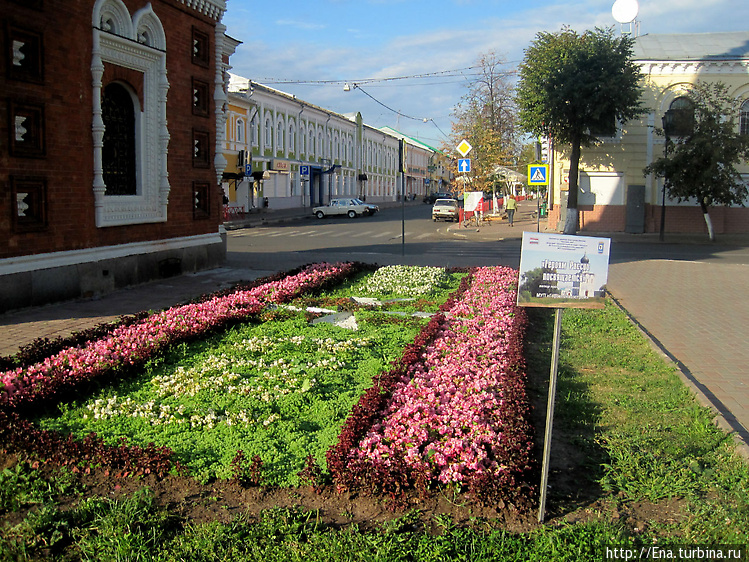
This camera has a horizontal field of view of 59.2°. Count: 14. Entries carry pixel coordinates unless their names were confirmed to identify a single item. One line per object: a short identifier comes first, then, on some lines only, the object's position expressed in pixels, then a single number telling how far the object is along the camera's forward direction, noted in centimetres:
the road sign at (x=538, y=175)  2508
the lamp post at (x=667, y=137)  2671
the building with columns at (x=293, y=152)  4325
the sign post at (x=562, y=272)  438
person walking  3459
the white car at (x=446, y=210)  4278
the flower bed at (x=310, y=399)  436
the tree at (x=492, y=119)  4485
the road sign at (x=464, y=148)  2606
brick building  966
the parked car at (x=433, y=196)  6952
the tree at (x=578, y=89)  2700
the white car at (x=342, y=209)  4594
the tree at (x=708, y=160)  2520
